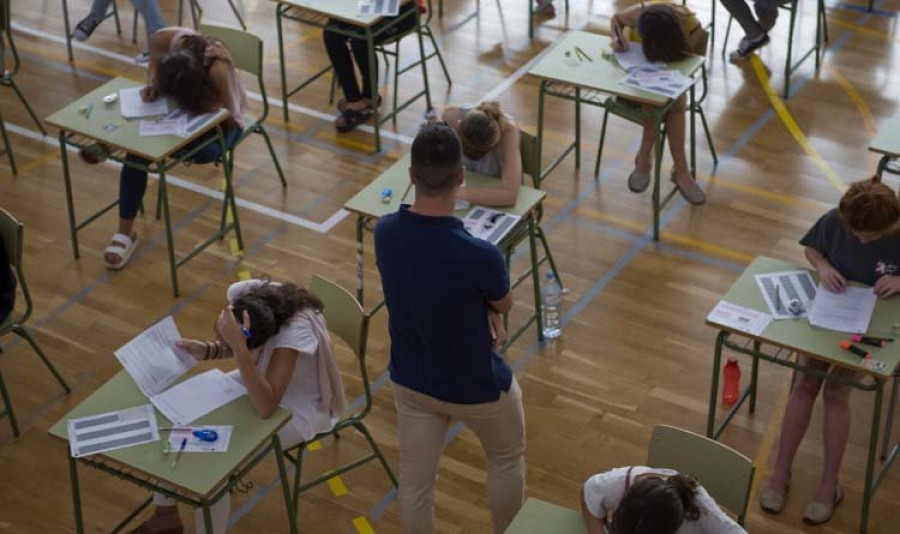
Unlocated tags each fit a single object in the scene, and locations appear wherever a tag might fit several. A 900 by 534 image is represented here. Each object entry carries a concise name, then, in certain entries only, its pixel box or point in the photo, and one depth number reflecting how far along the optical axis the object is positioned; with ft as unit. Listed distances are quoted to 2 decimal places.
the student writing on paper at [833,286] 15.52
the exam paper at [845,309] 15.40
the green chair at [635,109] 21.95
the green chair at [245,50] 22.68
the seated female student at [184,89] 20.68
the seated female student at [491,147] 18.29
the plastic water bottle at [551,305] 20.10
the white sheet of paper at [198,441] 13.96
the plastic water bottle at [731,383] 18.42
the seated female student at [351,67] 25.11
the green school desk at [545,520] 12.85
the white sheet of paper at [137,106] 20.86
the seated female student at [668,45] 21.80
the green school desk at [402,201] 18.39
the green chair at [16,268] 17.40
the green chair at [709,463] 12.91
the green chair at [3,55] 24.43
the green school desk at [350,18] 23.77
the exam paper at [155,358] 14.85
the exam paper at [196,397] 14.47
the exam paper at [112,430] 14.07
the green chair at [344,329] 15.49
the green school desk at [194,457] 13.61
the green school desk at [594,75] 21.26
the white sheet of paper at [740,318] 15.56
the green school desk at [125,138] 20.02
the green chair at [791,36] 25.88
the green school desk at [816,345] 14.87
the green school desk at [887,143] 19.08
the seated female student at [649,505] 11.73
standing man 12.53
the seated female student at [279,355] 14.42
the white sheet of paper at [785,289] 15.89
